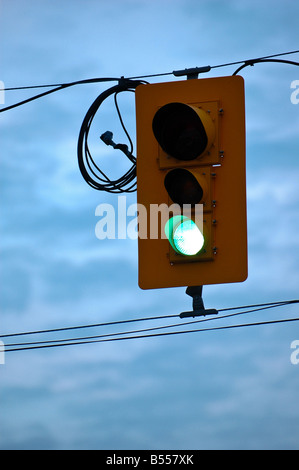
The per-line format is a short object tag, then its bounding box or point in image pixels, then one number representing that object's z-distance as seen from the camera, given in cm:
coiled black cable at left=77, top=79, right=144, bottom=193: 1330
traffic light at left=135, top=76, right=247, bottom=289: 1026
